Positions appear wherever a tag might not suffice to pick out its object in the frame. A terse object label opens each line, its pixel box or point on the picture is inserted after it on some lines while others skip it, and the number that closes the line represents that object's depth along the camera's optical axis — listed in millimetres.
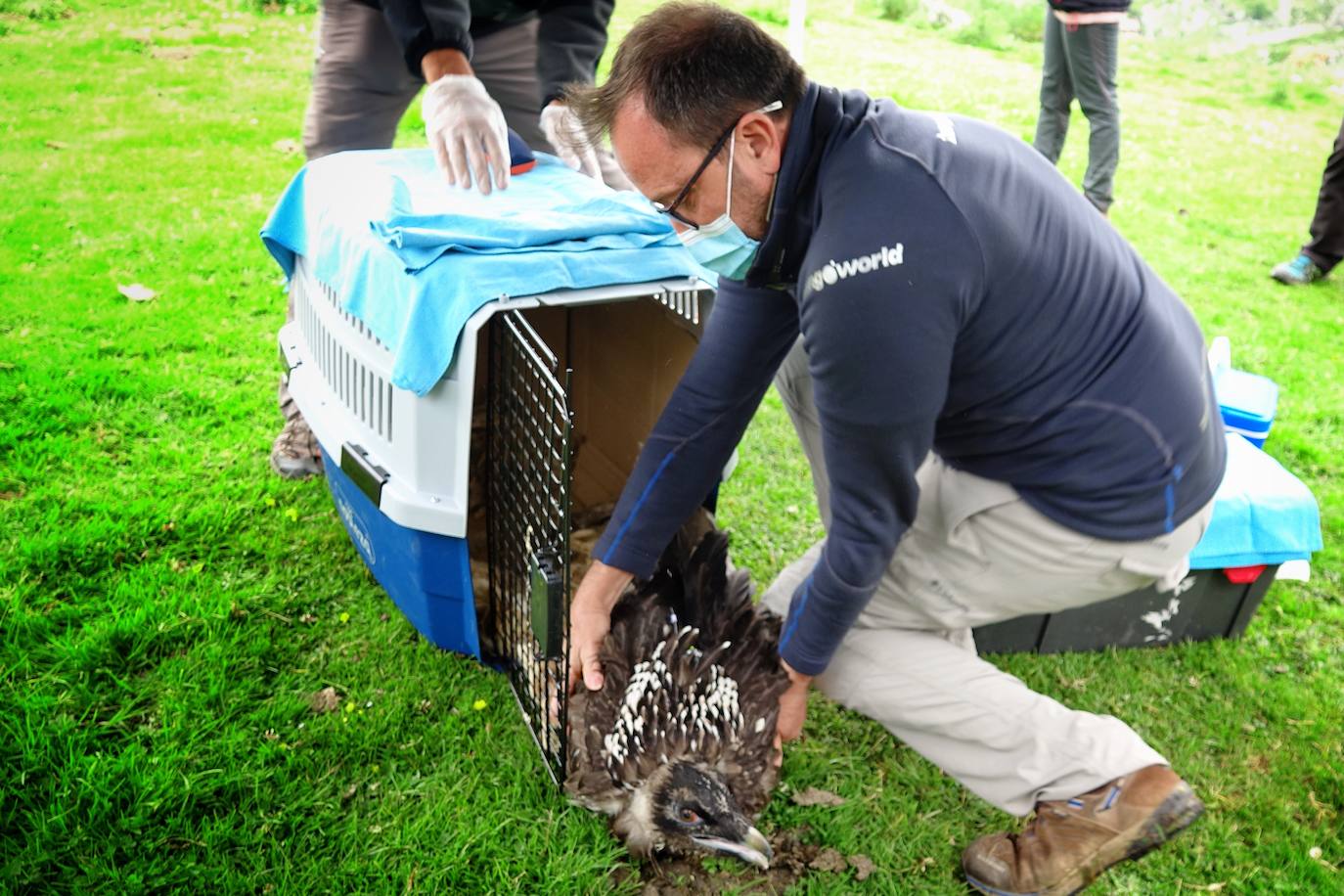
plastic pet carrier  1886
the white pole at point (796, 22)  5156
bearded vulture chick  1893
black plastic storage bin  2416
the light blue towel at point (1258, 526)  2359
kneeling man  1449
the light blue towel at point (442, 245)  1889
